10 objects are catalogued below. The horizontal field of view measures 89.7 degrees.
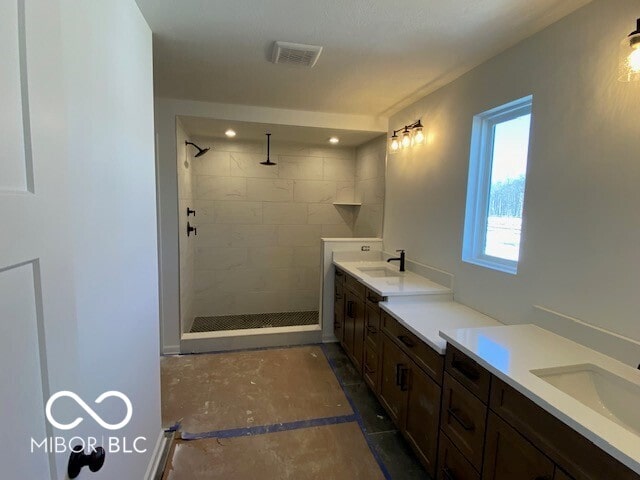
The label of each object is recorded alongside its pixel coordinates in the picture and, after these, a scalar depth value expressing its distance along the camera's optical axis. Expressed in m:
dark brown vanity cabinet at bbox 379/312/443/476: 1.61
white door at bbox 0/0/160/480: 0.51
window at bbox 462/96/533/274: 1.88
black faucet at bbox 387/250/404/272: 2.86
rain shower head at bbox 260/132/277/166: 3.58
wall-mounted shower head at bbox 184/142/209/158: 3.52
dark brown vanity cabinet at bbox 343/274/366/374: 2.61
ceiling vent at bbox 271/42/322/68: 1.88
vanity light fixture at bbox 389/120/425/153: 2.64
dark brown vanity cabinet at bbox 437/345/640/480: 0.92
